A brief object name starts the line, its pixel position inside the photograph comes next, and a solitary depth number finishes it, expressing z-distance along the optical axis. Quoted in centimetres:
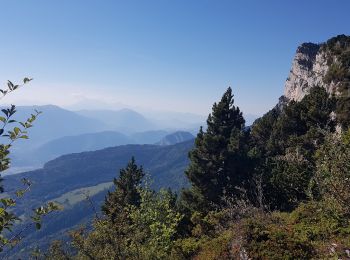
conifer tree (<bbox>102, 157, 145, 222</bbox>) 4231
